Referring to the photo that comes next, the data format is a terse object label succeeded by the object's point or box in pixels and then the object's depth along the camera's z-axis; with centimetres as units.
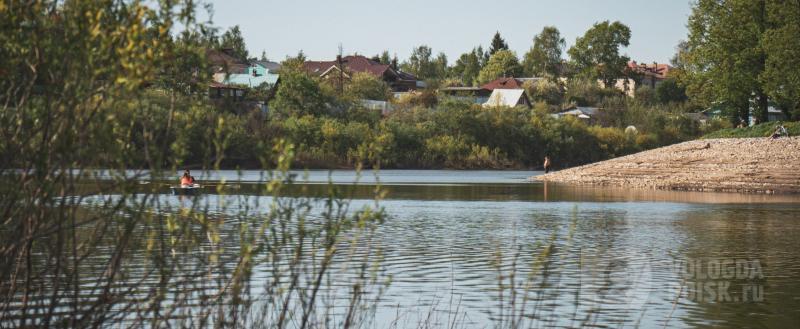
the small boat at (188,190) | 3782
